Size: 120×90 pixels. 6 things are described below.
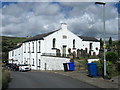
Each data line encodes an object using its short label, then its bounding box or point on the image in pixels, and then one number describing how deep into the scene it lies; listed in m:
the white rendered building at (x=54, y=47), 35.22
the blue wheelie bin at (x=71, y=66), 25.17
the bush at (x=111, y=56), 23.13
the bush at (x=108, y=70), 17.03
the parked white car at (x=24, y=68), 33.86
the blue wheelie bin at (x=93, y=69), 18.17
